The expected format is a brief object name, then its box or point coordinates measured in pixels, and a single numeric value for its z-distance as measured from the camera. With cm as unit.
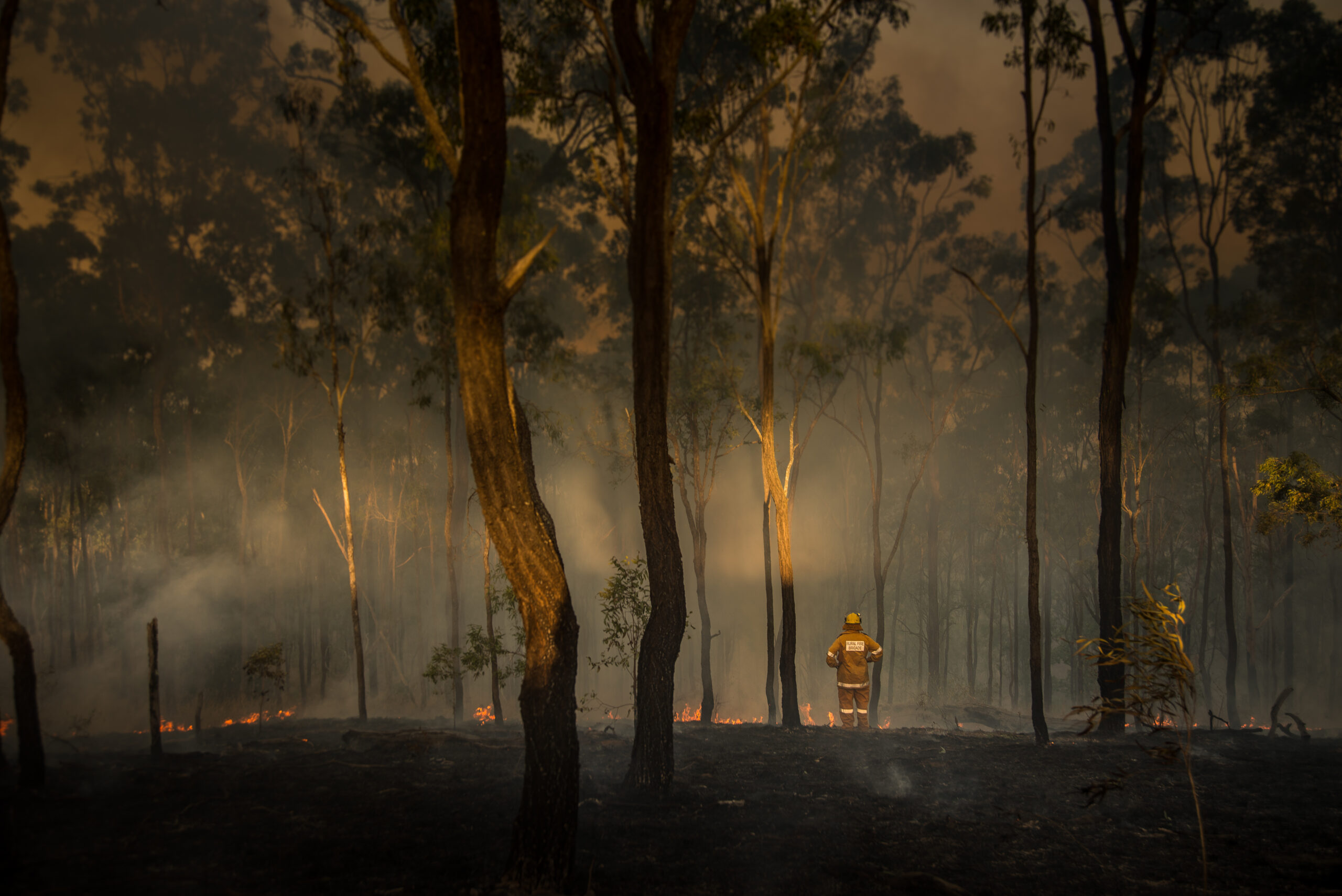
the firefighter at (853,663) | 1184
